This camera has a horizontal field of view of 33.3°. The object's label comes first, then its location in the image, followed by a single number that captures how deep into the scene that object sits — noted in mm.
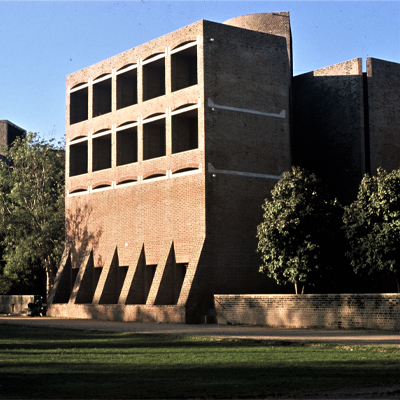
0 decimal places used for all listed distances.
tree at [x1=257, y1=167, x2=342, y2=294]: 29328
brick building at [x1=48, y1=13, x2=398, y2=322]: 33188
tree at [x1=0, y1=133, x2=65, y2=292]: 44781
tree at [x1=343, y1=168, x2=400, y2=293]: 27703
